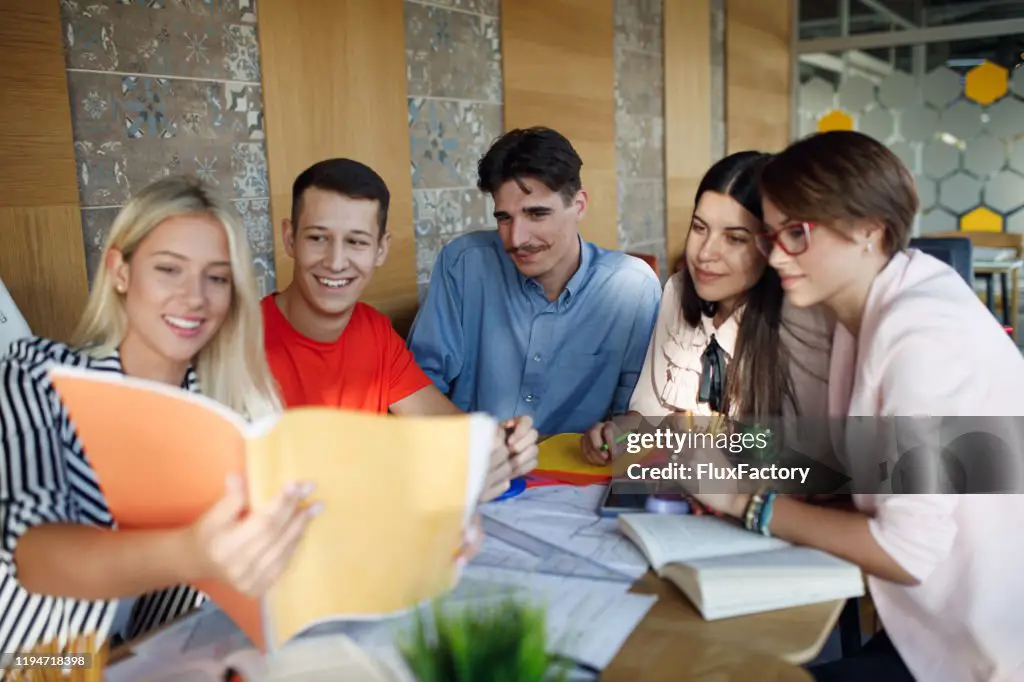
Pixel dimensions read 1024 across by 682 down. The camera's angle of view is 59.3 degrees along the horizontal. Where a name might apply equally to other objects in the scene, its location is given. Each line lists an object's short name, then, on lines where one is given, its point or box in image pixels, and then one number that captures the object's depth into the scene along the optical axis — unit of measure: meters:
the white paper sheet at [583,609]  1.12
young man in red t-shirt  2.11
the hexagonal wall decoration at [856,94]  6.96
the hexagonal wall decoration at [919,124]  6.71
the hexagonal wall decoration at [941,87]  6.62
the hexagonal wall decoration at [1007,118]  6.41
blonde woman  0.99
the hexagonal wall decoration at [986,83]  6.45
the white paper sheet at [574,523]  1.40
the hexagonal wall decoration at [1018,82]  6.38
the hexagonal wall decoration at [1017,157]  6.44
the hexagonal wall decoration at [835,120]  7.16
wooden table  1.07
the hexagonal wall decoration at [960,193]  6.62
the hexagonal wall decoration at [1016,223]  6.52
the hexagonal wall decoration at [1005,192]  6.50
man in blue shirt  2.75
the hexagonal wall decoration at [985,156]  6.50
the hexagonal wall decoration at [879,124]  6.88
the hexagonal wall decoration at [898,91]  6.78
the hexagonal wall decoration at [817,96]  7.29
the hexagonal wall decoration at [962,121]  6.56
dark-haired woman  1.88
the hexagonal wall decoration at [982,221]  6.58
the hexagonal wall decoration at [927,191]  6.77
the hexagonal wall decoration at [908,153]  6.80
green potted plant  0.78
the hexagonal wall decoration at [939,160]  6.66
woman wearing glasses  1.37
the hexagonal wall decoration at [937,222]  6.75
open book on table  1.23
